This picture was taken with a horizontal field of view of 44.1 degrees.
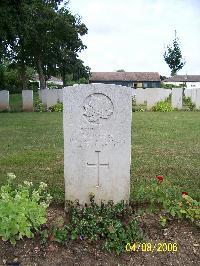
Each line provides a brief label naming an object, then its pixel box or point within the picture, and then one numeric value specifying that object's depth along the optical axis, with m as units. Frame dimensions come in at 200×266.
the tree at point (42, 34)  11.69
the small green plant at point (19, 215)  2.32
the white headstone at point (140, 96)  16.43
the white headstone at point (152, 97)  14.09
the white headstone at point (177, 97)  14.24
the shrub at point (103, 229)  2.47
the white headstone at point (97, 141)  2.74
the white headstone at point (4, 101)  12.47
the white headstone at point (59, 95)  13.85
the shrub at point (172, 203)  2.69
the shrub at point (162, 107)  13.39
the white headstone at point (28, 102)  12.67
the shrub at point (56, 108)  12.62
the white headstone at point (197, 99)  14.07
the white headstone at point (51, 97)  13.17
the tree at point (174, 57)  25.95
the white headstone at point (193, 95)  14.73
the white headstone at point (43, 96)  13.38
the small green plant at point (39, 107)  12.84
